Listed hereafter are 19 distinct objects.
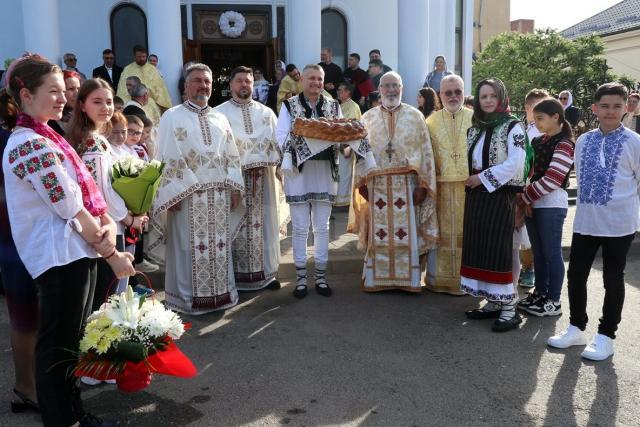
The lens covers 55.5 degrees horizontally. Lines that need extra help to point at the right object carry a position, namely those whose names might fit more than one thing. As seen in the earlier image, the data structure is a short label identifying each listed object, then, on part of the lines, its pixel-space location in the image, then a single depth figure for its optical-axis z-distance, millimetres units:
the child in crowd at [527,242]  5500
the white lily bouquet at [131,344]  3188
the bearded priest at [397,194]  5977
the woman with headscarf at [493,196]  4910
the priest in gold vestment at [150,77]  10906
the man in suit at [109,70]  11992
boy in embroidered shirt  4305
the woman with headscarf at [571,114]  8165
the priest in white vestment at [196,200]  5375
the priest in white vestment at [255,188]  5902
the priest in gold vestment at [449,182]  6020
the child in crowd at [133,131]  5398
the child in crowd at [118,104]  6046
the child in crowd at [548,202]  5156
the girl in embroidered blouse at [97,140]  3797
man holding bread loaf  5613
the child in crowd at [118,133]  4672
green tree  25578
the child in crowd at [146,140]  5633
